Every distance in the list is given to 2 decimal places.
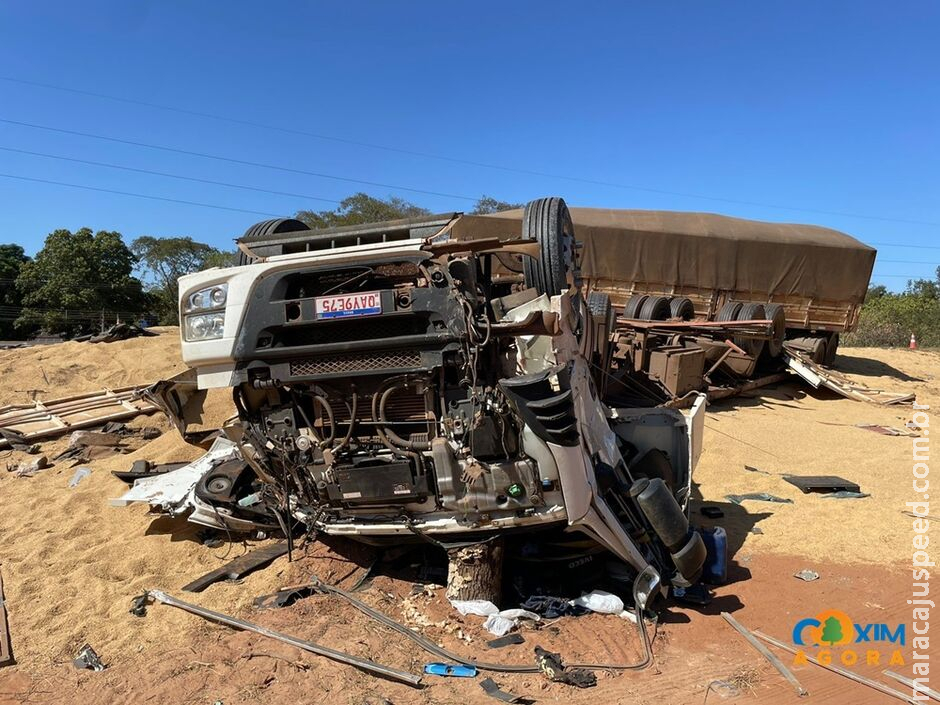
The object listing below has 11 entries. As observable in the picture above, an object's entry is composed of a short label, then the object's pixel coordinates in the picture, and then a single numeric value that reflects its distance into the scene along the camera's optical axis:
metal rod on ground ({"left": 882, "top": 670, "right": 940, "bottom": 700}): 2.80
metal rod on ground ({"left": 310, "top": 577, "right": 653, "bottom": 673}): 3.05
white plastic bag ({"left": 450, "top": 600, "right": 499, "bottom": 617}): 3.52
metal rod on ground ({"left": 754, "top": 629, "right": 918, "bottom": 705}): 2.80
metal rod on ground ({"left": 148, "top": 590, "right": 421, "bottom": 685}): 2.95
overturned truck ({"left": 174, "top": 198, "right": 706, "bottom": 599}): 3.06
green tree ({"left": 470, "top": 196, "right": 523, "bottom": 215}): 36.53
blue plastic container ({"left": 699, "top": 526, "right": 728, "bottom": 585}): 4.06
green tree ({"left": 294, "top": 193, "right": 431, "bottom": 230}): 30.85
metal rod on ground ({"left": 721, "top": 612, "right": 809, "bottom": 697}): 2.90
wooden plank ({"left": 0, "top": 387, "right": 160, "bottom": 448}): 8.23
